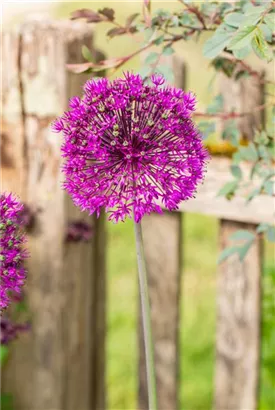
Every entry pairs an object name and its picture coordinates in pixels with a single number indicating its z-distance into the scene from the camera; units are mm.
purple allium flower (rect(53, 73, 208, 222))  776
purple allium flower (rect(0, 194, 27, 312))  776
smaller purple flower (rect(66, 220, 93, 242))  1434
